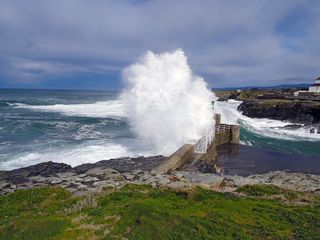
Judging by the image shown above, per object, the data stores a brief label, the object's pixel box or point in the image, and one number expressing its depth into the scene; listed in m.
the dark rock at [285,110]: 25.52
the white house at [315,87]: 43.78
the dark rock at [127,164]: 8.84
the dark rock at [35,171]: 7.91
